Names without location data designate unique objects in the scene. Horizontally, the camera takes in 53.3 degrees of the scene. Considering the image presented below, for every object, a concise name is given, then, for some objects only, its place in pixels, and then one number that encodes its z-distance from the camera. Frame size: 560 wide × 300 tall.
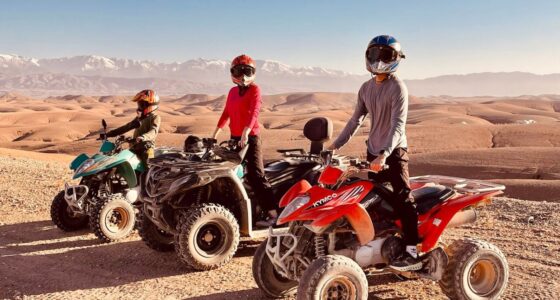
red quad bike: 4.68
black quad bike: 6.56
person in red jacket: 7.32
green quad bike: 8.27
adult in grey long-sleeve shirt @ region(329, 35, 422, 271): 5.07
